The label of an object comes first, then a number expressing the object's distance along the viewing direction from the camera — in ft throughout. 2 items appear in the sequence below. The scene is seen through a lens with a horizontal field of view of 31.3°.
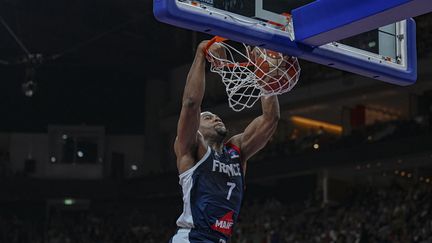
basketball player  16.06
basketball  17.74
